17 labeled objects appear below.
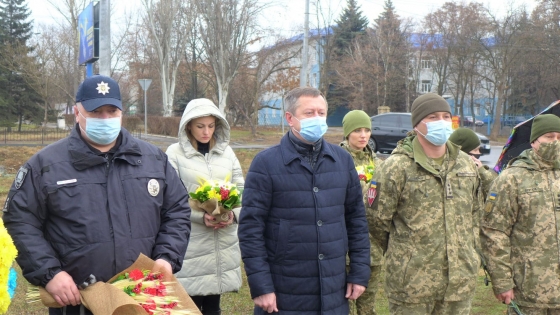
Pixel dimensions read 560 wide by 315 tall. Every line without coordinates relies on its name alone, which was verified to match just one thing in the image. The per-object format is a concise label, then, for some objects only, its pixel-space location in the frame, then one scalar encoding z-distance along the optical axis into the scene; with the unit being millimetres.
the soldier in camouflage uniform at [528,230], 4203
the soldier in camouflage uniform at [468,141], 5938
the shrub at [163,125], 33922
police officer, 3059
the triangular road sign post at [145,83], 20844
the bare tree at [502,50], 42188
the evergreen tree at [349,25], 53078
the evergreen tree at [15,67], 40812
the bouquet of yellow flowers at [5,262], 2311
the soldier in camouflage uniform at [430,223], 3900
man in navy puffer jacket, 3576
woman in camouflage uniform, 5477
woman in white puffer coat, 4766
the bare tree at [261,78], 44719
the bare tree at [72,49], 40188
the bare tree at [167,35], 44062
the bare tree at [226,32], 35844
